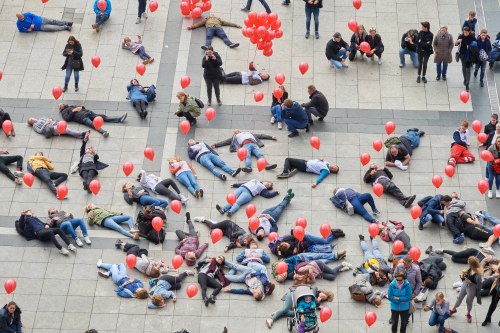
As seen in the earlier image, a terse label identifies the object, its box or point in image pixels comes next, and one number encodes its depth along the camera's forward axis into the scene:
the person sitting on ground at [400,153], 33.50
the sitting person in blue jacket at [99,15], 38.34
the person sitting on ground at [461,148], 33.72
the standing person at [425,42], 35.91
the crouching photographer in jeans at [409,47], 36.50
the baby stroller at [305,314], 28.22
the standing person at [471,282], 28.06
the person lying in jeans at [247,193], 32.28
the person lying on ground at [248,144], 33.69
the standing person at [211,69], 35.16
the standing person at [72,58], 35.59
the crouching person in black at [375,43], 36.78
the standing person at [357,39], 36.81
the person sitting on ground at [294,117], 34.16
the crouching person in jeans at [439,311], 28.39
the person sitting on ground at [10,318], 28.19
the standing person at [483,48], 35.59
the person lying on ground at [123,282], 29.89
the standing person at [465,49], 35.53
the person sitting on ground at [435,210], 31.56
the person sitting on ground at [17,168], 33.22
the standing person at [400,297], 27.55
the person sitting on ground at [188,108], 34.56
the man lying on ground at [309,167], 33.31
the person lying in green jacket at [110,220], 31.69
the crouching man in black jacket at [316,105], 34.72
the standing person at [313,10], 37.56
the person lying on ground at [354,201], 32.03
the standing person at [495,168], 31.94
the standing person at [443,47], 35.56
